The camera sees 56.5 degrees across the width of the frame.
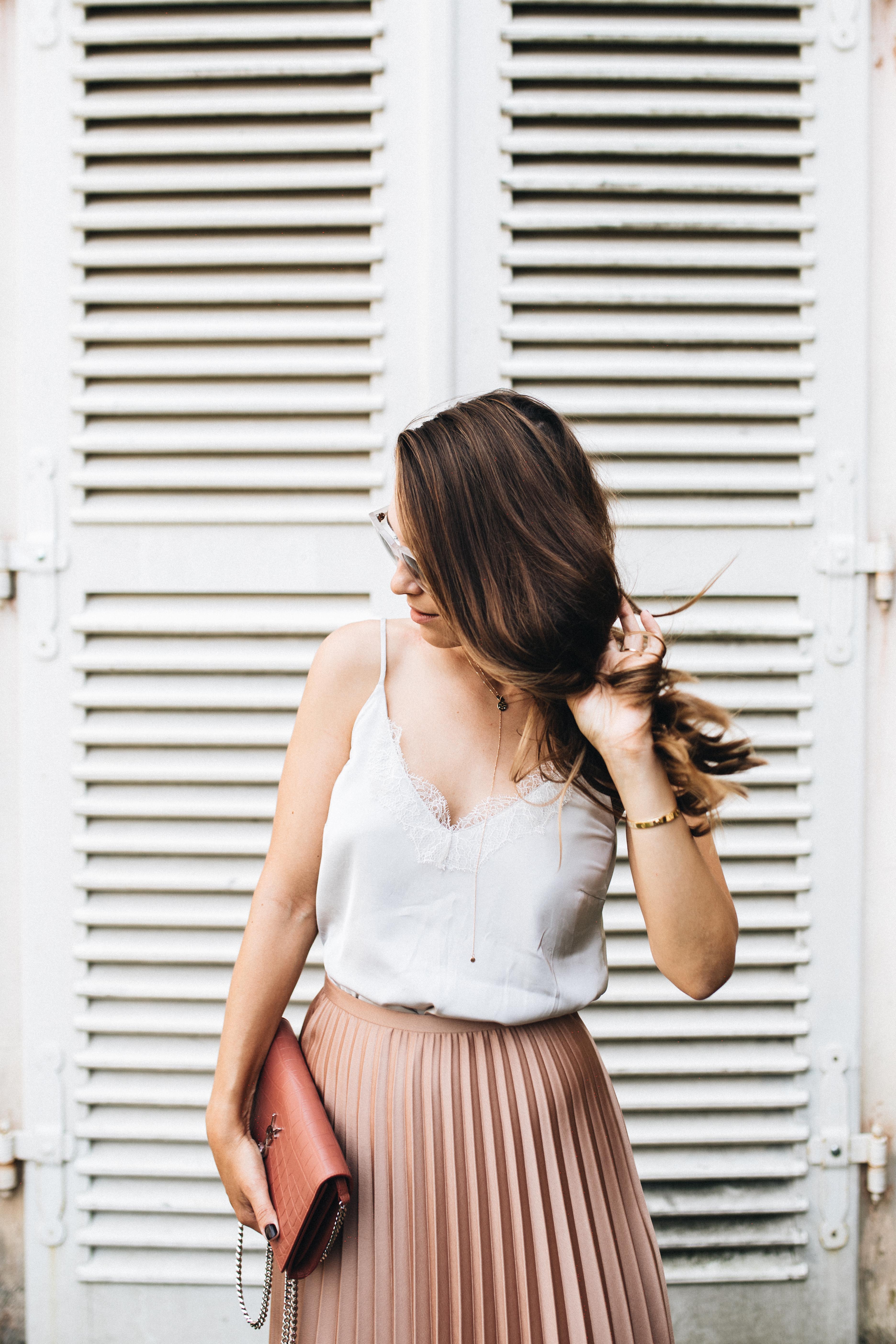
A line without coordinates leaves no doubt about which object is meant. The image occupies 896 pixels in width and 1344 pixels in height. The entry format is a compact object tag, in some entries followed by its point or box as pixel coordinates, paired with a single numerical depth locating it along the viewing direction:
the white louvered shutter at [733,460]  1.74
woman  0.98
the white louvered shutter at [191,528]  1.73
